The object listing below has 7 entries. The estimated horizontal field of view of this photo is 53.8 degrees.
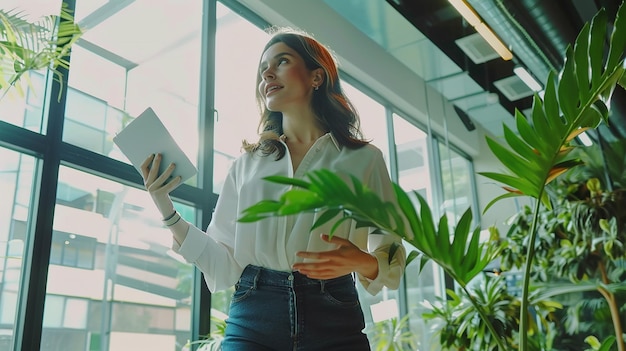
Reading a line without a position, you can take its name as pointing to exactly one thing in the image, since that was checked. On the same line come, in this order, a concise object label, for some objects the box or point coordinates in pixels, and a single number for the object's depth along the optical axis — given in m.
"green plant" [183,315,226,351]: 3.40
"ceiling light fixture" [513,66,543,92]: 5.81
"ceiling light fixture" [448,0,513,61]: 4.73
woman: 1.33
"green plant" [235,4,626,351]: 1.23
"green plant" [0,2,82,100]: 2.04
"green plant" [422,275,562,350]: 4.60
